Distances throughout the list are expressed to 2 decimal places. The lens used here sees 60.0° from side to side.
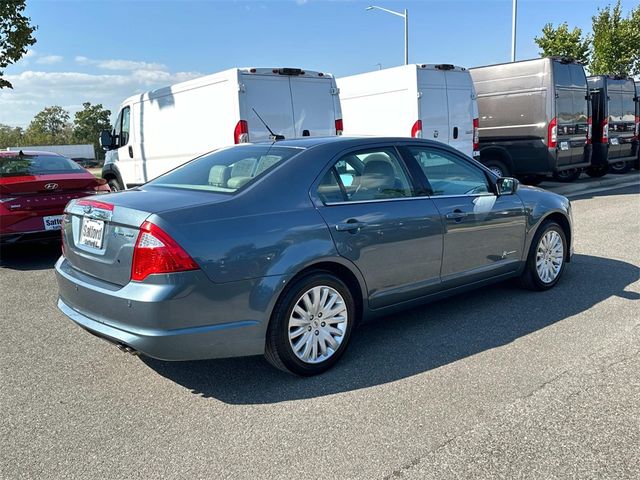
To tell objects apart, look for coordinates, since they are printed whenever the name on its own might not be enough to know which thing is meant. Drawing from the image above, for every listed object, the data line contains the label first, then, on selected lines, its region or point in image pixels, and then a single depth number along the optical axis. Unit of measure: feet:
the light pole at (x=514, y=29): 76.28
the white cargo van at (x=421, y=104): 33.53
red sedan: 21.35
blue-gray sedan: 10.31
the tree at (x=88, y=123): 318.86
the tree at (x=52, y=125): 326.85
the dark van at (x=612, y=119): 45.98
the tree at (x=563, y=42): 79.71
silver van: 37.70
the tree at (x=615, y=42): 77.25
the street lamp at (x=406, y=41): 93.56
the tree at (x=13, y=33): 40.22
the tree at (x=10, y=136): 277.64
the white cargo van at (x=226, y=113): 25.84
